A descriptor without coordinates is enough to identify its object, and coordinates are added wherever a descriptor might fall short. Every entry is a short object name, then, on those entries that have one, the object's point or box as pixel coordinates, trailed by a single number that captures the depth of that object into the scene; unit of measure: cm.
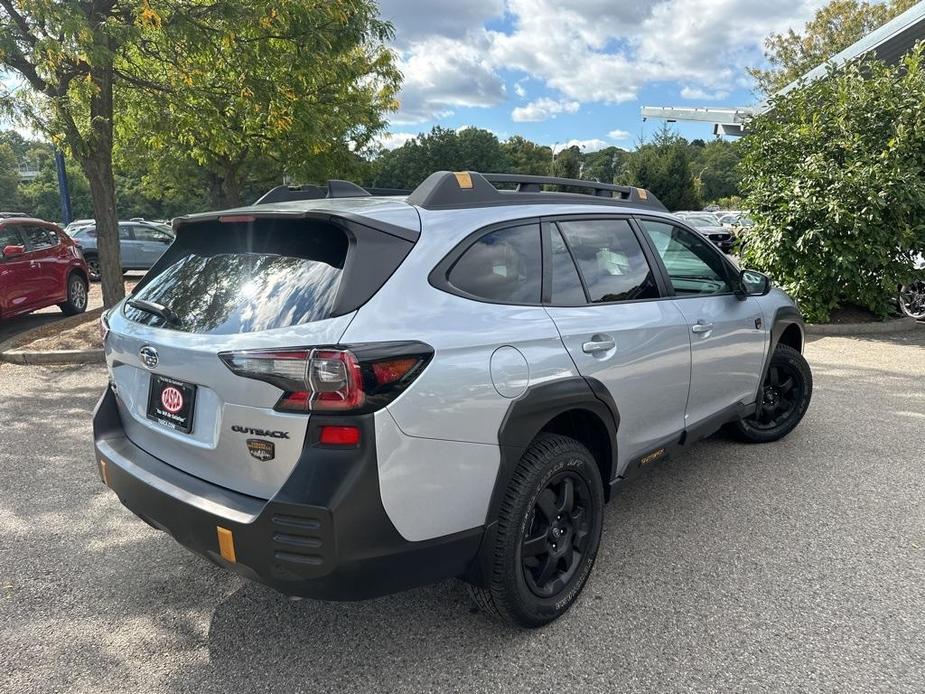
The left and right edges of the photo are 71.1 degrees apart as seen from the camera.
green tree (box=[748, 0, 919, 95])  2991
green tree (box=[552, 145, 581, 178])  5834
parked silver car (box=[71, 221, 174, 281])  1636
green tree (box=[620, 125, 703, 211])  4253
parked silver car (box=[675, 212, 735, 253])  2300
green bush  839
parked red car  894
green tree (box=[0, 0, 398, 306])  658
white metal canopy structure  1140
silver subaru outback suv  203
